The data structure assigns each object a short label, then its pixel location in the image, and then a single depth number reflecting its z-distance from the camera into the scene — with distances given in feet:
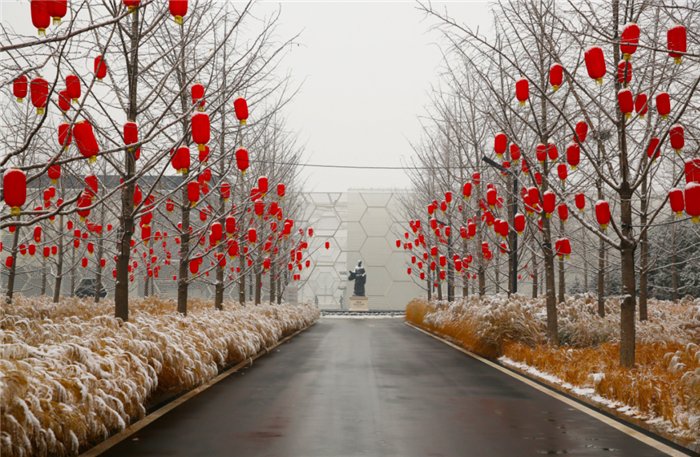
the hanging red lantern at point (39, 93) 19.93
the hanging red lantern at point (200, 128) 23.15
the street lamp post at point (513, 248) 58.84
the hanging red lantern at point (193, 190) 36.94
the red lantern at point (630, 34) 24.89
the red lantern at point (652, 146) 30.83
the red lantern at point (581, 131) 32.14
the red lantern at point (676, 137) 27.81
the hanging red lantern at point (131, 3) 16.88
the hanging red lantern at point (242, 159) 35.06
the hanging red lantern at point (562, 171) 38.11
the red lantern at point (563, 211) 37.68
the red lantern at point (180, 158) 28.07
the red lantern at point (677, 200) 26.06
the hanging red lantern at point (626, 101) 27.09
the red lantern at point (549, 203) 36.60
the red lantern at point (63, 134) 18.31
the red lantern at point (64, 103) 25.97
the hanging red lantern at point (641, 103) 28.37
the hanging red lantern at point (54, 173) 29.89
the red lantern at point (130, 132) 25.70
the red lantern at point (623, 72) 30.14
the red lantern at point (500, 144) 38.25
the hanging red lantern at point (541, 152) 37.11
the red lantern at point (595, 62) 25.39
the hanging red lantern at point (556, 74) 29.04
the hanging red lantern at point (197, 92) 30.14
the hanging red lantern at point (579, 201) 36.23
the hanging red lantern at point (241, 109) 28.35
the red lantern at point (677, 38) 22.88
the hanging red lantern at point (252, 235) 54.17
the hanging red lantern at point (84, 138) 19.94
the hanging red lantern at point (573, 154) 32.17
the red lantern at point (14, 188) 16.47
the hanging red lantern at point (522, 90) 30.99
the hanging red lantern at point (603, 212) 28.96
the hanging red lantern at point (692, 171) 25.49
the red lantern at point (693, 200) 22.23
